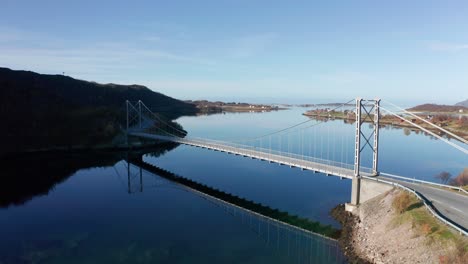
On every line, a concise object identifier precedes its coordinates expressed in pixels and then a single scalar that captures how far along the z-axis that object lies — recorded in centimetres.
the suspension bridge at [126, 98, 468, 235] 2358
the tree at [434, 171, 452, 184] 4180
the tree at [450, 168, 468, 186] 3714
